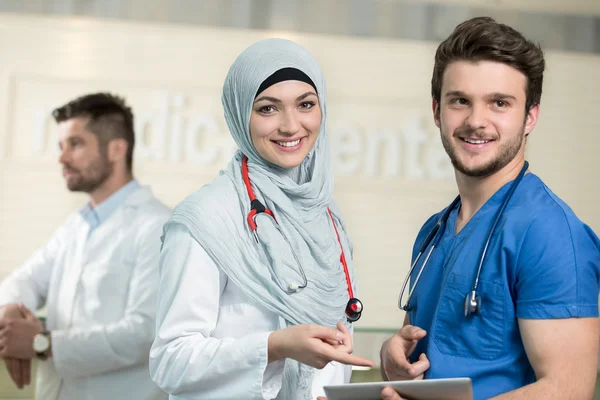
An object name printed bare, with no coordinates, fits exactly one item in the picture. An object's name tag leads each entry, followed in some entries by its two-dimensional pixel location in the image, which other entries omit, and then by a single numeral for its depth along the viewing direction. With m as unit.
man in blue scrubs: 1.99
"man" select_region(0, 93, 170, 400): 3.14
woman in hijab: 2.12
